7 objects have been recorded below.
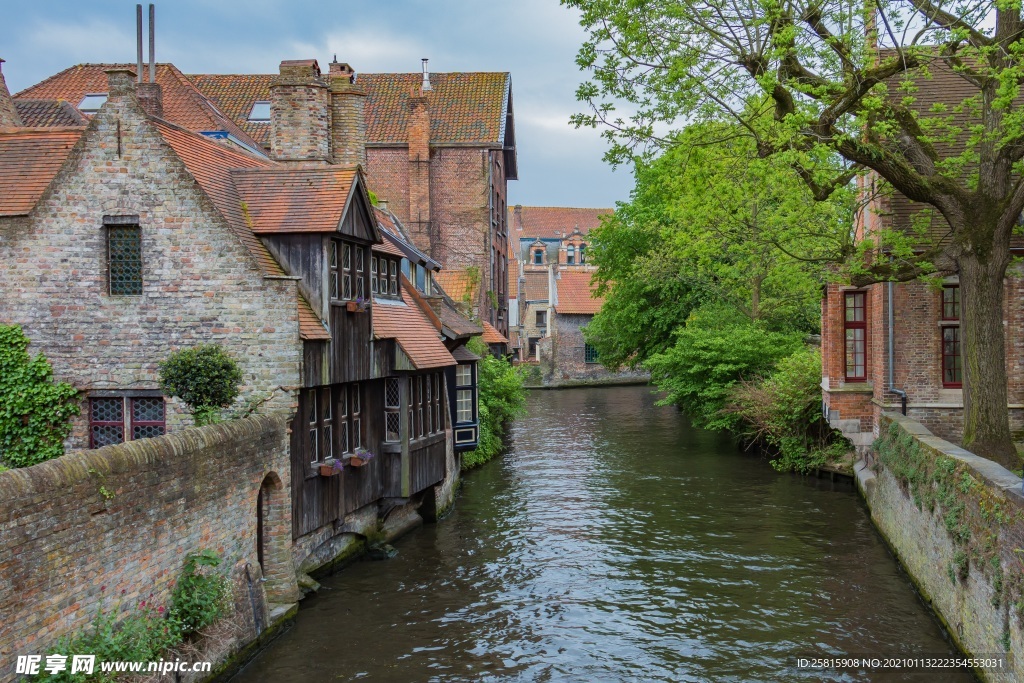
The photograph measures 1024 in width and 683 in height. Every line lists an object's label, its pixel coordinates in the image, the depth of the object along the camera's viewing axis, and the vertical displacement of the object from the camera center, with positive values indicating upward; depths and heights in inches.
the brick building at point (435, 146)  1413.6 +288.9
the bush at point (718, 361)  1219.9 -40.0
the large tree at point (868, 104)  564.7 +147.7
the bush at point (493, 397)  1113.1 -78.7
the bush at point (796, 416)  1008.9 -96.3
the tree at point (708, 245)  714.8 +92.0
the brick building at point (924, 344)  803.4 -13.9
